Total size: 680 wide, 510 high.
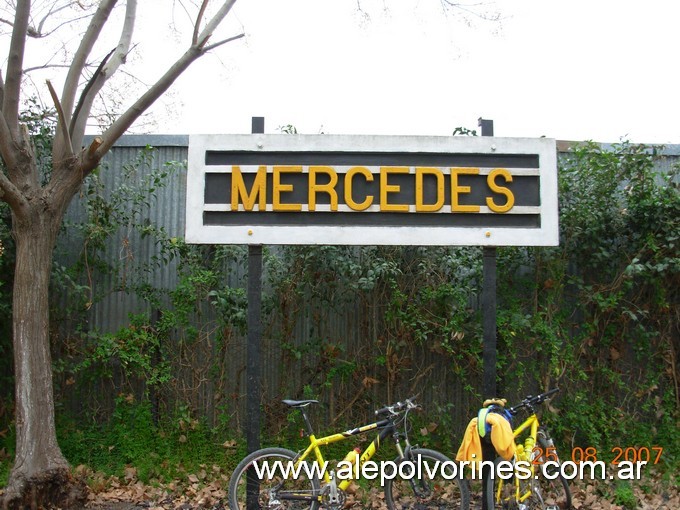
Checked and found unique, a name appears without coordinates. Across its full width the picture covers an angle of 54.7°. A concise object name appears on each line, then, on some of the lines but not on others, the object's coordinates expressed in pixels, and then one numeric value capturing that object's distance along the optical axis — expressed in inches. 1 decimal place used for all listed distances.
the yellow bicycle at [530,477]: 217.2
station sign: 219.3
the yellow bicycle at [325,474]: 212.1
